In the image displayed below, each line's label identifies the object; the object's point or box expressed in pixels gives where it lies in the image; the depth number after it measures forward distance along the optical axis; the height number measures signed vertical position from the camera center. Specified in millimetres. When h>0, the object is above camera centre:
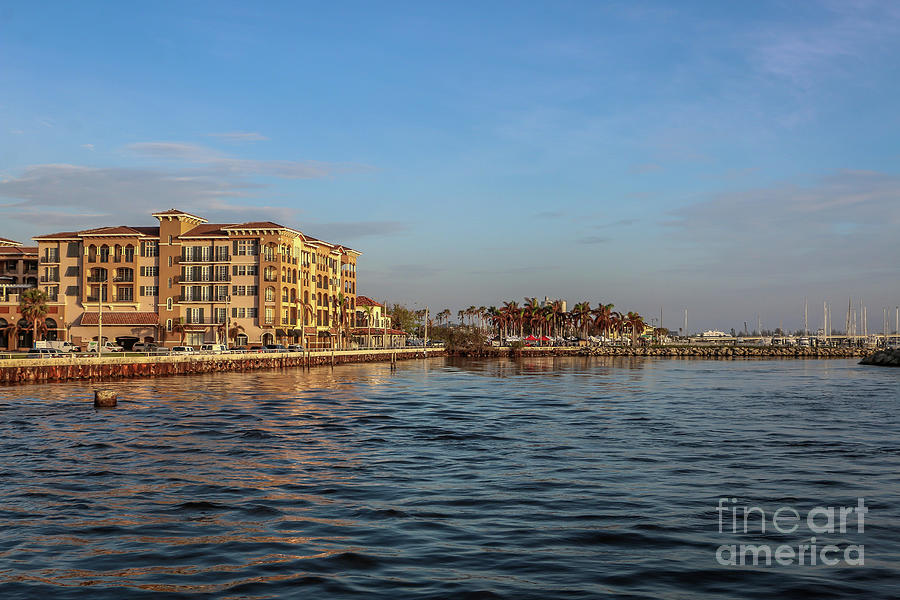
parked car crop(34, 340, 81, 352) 91206 -2165
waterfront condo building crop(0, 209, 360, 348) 121125 +7460
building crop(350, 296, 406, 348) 160750 +396
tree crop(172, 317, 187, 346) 121000 +87
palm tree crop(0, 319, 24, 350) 116812 -724
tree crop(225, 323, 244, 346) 121188 -366
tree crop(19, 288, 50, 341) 110062 +3030
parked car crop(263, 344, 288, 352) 115262 -2885
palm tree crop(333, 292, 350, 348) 143750 +2581
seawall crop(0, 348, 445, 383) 67688 -3887
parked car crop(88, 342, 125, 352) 100456 -2581
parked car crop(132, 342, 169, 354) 98688 -2805
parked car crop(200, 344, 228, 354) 98638 -2759
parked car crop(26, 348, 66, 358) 76212 -2573
